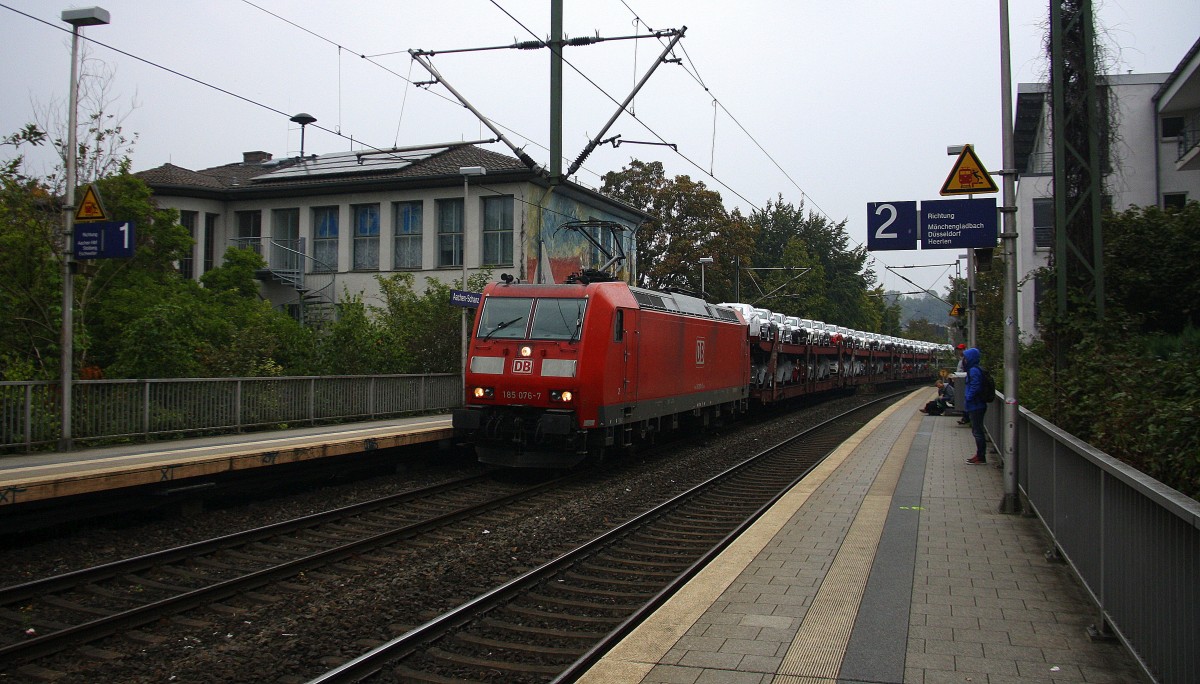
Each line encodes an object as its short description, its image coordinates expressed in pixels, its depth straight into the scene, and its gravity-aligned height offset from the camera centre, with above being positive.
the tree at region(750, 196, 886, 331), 79.19 +9.54
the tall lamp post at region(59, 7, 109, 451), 12.67 +1.97
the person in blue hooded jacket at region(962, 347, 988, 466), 13.98 -0.63
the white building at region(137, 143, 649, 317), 32.62 +5.13
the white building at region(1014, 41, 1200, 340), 22.25 +6.54
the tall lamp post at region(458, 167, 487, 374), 21.69 +4.08
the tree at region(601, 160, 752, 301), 49.06 +7.09
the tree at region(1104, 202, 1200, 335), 15.10 +1.60
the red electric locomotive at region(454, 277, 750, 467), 13.25 -0.26
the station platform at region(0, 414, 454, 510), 8.84 -1.36
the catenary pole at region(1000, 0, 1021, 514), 9.92 +0.87
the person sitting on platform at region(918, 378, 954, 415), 26.73 -1.27
